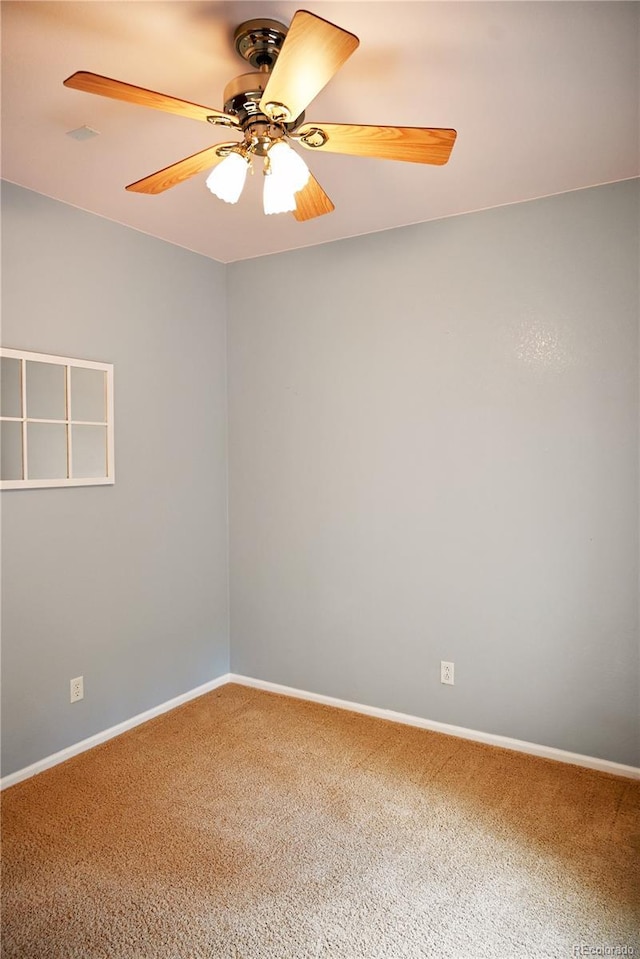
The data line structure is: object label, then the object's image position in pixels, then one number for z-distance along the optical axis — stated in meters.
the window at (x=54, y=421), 2.62
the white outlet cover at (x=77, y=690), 2.91
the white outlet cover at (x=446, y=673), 3.11
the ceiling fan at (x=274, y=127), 1.48
